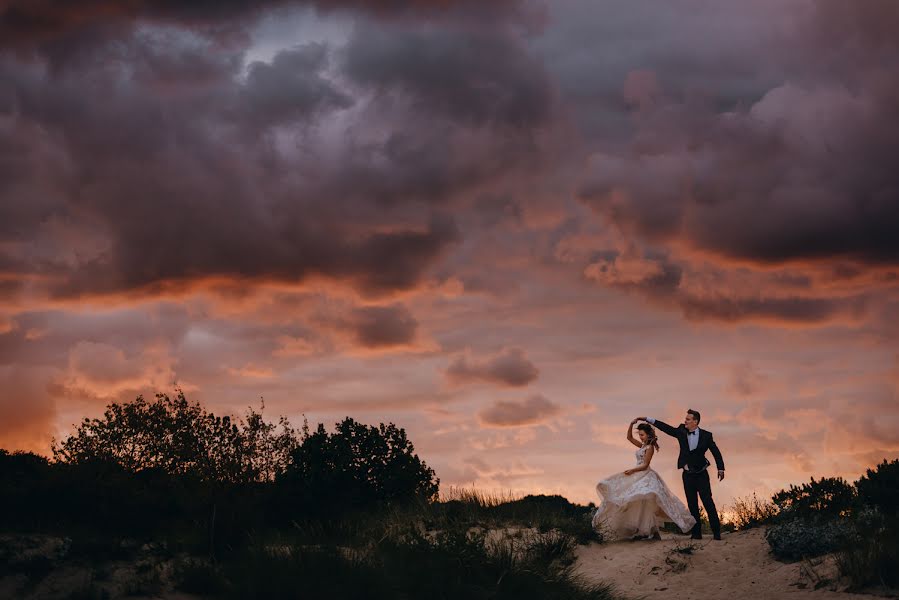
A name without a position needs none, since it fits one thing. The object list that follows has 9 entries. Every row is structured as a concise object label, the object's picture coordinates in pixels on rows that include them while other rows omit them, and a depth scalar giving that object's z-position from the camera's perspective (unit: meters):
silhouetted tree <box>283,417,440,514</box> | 23.75
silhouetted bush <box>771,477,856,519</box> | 16.91
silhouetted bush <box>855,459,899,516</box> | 16.56
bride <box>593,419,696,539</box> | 17.42
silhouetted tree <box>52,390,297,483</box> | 26.97
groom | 17.17
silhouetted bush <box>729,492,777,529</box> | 18.91
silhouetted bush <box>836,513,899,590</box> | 13.09
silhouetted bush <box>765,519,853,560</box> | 15.03
